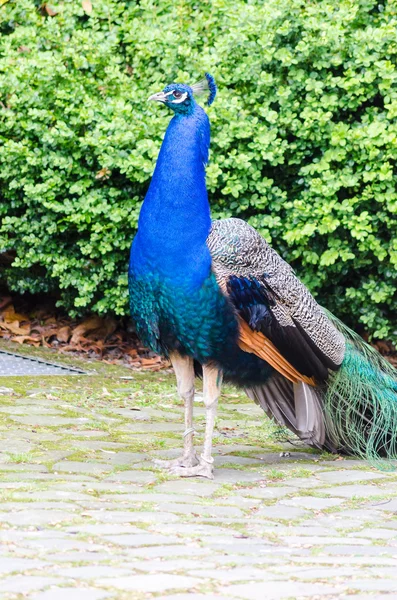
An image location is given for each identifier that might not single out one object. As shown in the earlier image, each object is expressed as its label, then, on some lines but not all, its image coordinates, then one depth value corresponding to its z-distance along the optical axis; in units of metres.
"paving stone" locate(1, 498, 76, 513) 7.64
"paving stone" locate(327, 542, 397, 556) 7.02
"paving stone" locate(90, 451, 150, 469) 9.66
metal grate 13.96
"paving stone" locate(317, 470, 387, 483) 9.52
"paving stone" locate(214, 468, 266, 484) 9.34
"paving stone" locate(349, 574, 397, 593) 6.14
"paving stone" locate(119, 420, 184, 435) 11.22
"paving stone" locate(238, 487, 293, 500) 8.74
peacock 9.17
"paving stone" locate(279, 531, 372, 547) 7.25
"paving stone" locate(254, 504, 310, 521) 8.04
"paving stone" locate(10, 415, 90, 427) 10.96
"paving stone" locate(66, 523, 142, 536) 7.10
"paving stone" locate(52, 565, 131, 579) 6.10
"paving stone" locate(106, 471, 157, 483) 9.00
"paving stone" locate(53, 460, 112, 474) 9.16
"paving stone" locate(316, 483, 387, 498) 8.91
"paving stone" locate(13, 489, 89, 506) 7.98
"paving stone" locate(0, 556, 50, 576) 6.15
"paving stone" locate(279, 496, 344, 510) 8.46
